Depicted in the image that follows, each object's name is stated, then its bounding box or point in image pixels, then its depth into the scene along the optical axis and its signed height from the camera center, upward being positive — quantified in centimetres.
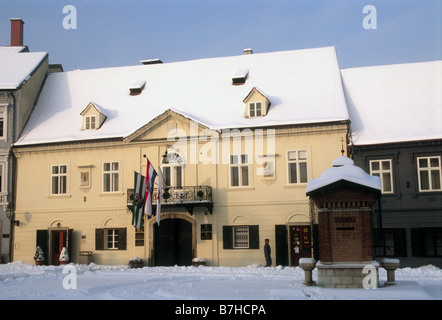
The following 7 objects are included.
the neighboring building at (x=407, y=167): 2594 +257
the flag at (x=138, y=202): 2619 +124
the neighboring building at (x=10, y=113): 3028 +648
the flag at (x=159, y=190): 2593 +178
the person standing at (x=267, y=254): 2625 -128
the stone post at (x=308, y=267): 1597 -116
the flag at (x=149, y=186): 2603 +198
